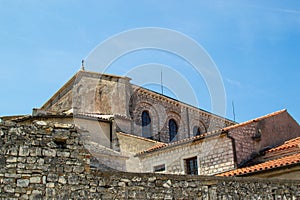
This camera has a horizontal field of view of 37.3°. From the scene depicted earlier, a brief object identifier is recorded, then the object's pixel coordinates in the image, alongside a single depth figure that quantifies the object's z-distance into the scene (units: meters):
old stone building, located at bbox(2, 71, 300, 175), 19.41
